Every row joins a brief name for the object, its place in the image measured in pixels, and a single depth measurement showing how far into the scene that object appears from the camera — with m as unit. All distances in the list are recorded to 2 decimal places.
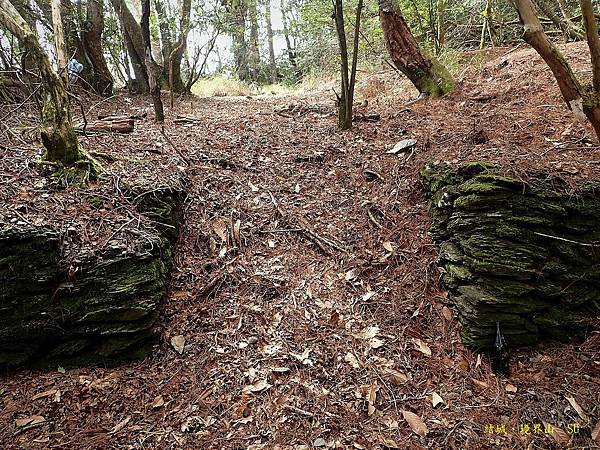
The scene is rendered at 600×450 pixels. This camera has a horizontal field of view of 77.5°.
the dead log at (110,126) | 5.38
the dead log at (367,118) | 6.74
